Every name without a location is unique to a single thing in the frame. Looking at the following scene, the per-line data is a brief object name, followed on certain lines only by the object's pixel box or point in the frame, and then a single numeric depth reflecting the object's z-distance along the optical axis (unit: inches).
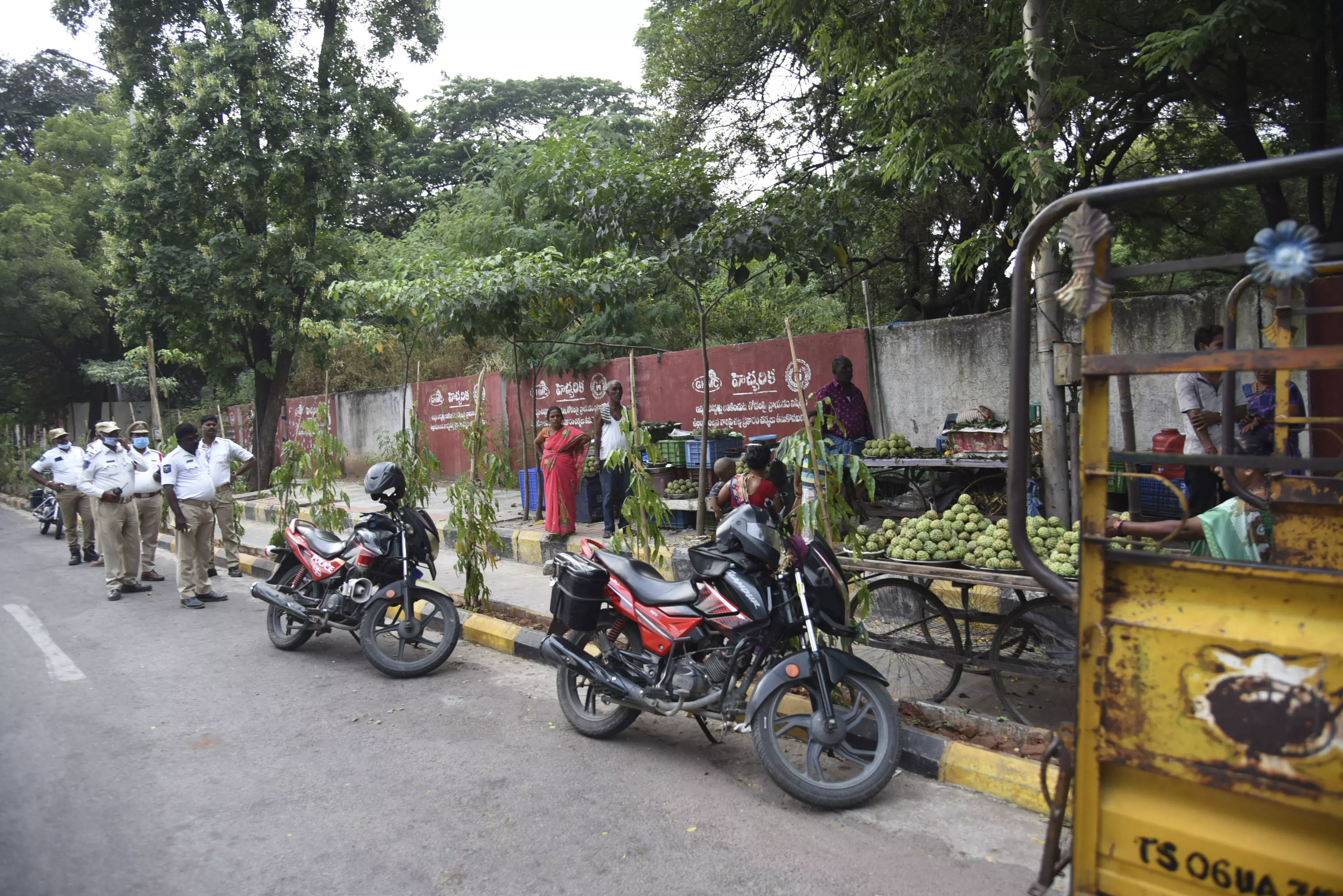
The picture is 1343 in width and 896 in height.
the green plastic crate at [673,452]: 388.8
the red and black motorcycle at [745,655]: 148.6
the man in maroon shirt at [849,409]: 351.3
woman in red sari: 375.2
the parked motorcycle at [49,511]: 601.0
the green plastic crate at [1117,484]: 287.4
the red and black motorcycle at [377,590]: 230.7
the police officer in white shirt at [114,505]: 346.6
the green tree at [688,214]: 313.4
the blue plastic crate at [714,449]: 383.6
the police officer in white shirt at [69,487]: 460.1
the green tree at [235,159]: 620.1
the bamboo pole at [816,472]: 181.8
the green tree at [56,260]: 917.2
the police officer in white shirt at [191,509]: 331.3
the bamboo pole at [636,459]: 224.7
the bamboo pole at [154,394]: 514.9
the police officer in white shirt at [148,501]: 385.1
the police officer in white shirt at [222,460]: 356.5
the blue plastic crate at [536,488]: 435.5
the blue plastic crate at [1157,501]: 275.0
